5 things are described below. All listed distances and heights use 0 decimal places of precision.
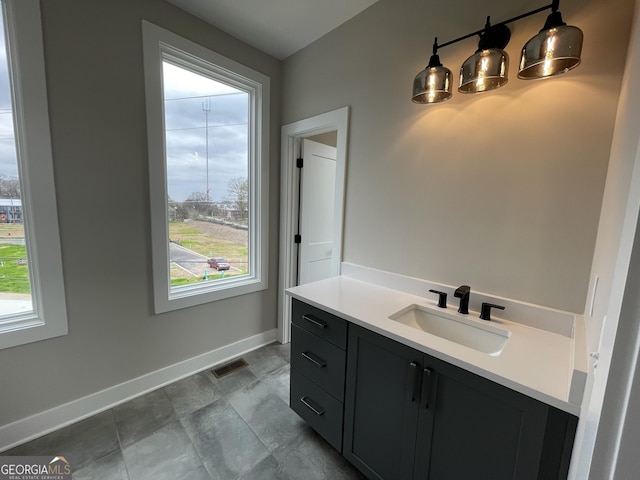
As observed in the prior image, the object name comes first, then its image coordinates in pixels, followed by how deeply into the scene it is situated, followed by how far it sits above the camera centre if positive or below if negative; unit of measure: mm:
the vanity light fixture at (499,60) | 958 +615
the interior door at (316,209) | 2604 -47
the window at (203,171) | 1855 +233
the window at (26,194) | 1355 -11
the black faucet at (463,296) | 1330 -429
